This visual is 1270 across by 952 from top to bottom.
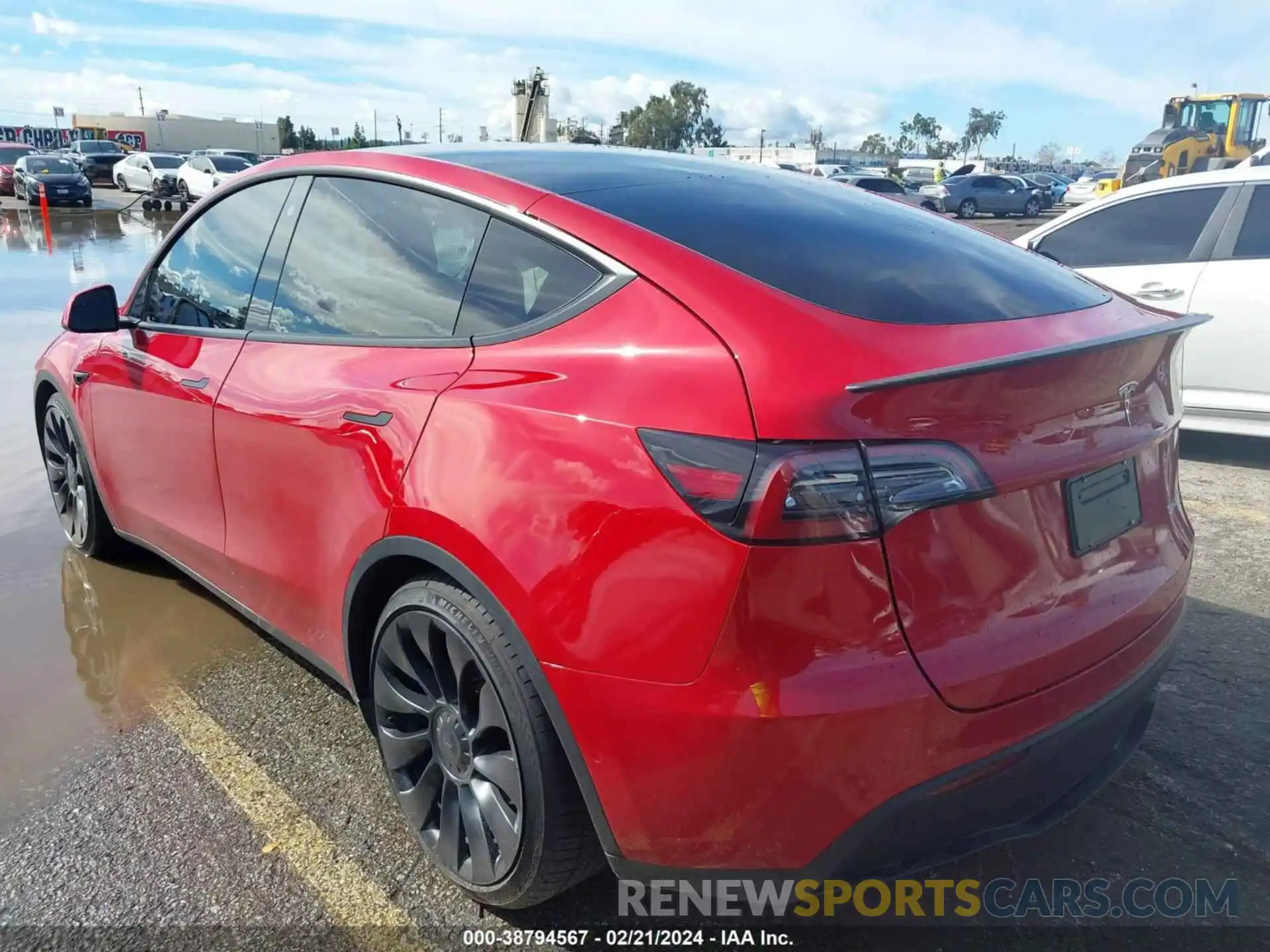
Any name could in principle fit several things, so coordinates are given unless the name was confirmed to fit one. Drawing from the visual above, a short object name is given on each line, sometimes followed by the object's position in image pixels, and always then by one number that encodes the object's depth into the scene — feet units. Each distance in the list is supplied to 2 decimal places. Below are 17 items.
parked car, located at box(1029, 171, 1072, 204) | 148.25
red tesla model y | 5.65
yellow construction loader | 87.40
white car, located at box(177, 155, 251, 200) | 93.45
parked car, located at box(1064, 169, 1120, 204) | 126.82
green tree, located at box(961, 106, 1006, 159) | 469.98
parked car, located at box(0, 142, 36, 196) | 111.45
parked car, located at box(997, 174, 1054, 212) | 117.50
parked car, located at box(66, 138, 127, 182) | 131.75
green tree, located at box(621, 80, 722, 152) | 425.28
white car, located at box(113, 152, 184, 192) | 104.63
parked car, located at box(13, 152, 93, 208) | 97.04
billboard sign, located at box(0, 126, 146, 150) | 245.45
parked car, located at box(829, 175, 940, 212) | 106.52
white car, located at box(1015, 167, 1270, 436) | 18.99
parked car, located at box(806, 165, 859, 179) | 141.08
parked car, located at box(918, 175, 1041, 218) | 116.47
